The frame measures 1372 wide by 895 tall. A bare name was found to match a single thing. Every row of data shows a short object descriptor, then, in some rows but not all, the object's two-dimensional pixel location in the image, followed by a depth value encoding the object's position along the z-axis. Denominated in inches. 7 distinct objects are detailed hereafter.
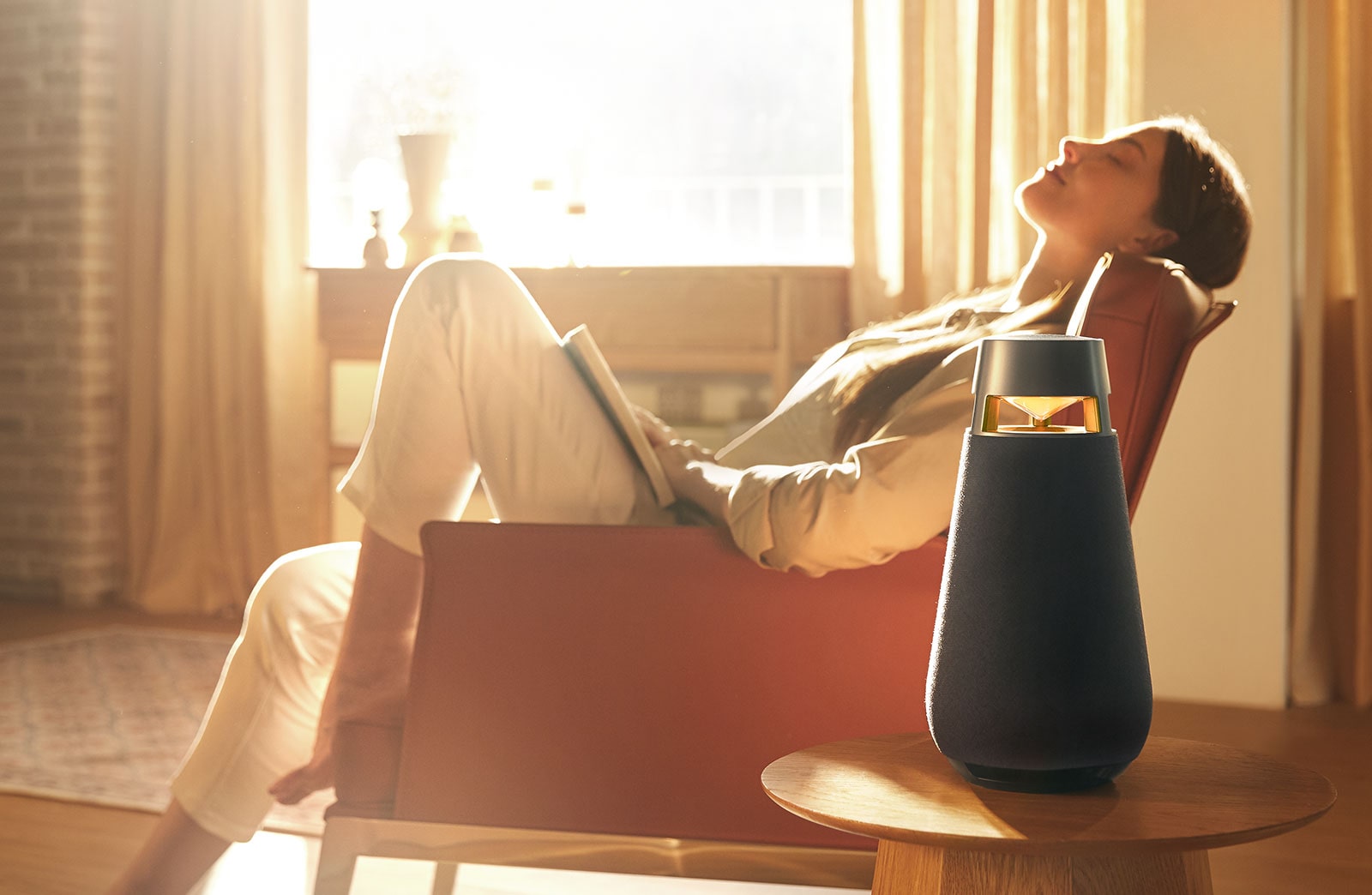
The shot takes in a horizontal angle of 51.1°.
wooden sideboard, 132.2
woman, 50.8
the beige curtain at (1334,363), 114.7
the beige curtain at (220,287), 151.9
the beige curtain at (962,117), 122.3
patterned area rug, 93.6
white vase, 147.1
